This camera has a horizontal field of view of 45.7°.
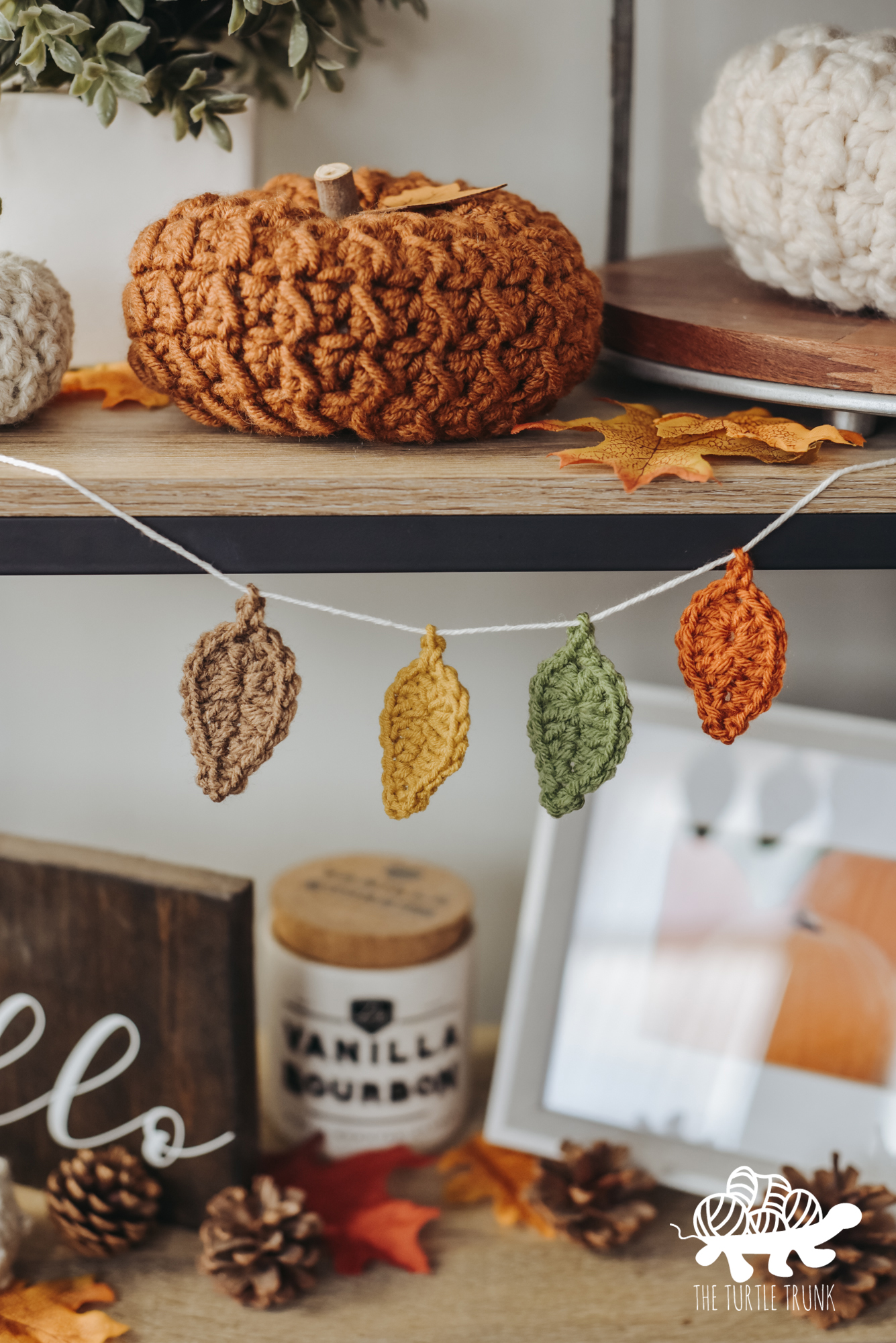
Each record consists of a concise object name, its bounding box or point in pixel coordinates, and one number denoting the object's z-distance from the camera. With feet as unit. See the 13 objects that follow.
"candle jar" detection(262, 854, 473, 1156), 2.24
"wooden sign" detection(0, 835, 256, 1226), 2.08
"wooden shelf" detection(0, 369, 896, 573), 1.38
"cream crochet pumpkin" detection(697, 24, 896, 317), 1.47
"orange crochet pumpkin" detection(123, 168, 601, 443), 1.36
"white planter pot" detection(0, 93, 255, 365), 1.68
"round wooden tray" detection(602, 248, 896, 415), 1.50
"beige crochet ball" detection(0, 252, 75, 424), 1.41
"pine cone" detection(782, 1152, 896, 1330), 1.96
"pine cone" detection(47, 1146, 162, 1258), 2.05
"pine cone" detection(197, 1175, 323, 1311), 1.98
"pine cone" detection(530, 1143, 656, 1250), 2.12
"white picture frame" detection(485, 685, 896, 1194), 2.21
